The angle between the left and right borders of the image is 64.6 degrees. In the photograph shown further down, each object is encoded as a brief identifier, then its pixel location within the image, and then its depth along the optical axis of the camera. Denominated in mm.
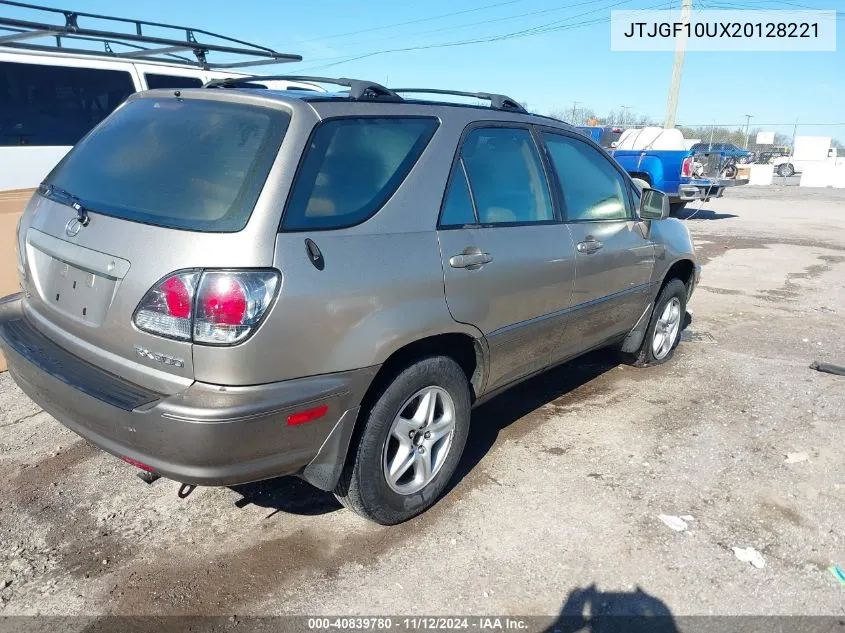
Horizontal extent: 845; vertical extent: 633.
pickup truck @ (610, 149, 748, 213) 13461
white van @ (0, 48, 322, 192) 6629
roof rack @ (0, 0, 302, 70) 5316
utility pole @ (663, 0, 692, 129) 20297
